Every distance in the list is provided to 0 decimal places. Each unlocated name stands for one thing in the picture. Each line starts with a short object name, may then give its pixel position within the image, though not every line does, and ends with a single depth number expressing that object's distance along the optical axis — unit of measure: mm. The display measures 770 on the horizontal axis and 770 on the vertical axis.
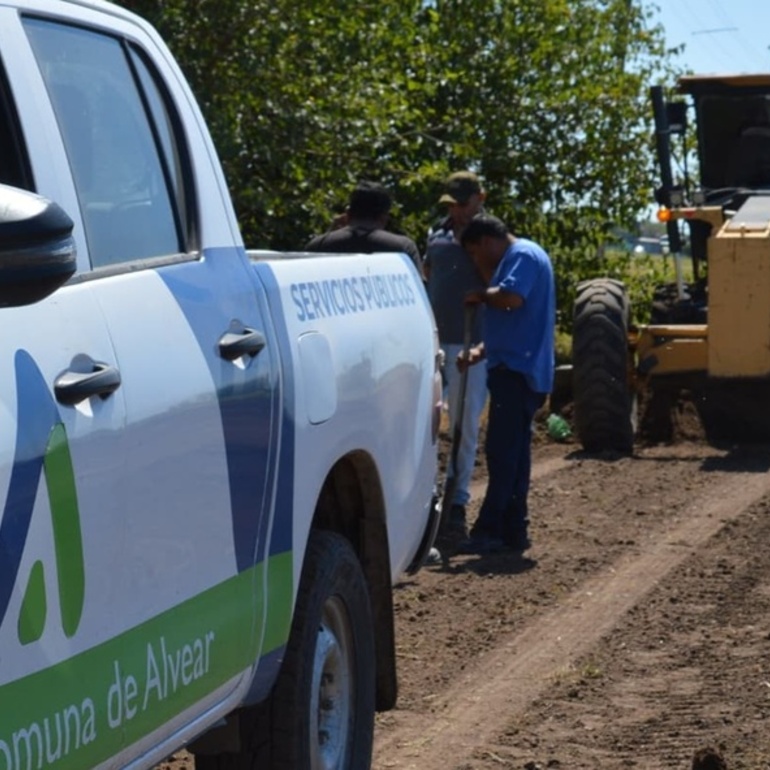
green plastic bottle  14836
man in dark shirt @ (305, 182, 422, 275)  9414
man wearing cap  10336
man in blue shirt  9625
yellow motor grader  13109
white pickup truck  3021
